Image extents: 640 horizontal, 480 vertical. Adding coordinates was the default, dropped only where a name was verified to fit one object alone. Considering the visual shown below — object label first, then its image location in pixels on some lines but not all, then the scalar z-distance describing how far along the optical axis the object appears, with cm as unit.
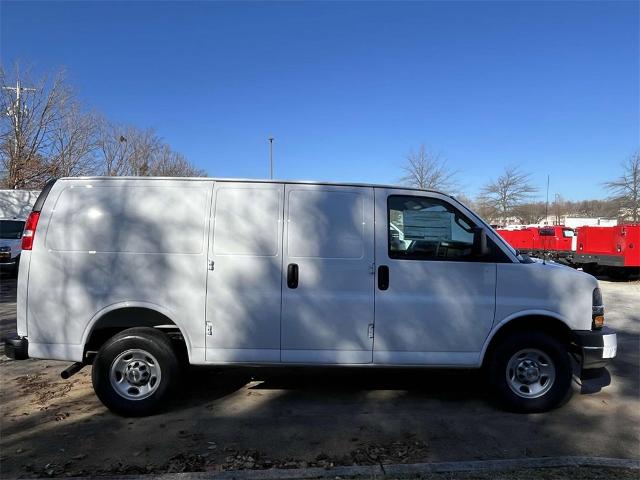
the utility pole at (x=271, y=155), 3830
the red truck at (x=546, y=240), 2041
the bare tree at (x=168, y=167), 3538
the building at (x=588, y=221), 4276
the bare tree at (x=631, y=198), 3869
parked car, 1559
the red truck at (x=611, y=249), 1653
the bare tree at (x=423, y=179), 3208
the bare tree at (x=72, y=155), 2856
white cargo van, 468
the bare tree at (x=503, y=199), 4744
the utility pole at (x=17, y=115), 2630
